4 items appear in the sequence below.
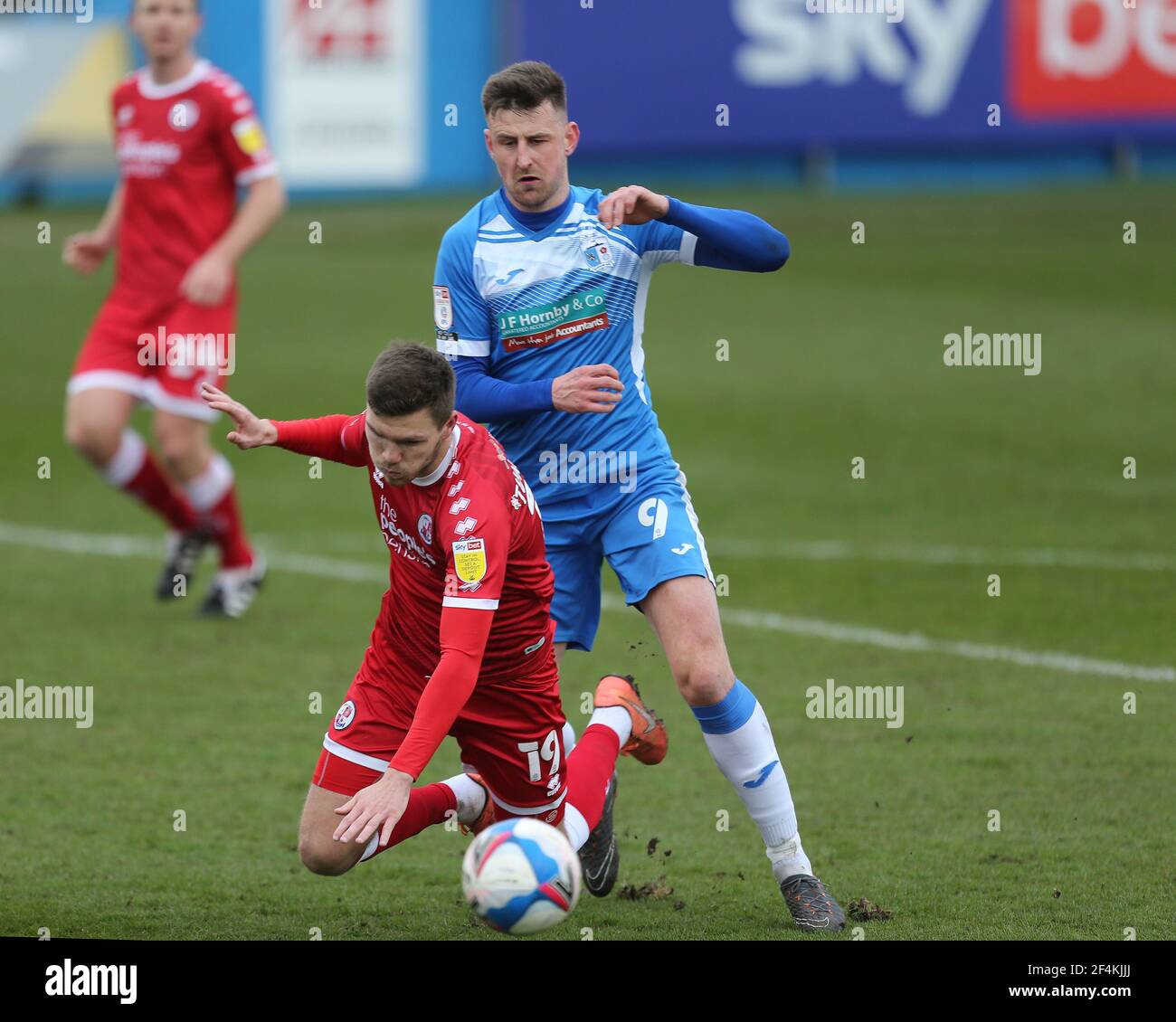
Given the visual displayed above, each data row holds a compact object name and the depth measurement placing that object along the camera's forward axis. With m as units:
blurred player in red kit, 18.03
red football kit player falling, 9.52
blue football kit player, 10.75
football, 9.13
